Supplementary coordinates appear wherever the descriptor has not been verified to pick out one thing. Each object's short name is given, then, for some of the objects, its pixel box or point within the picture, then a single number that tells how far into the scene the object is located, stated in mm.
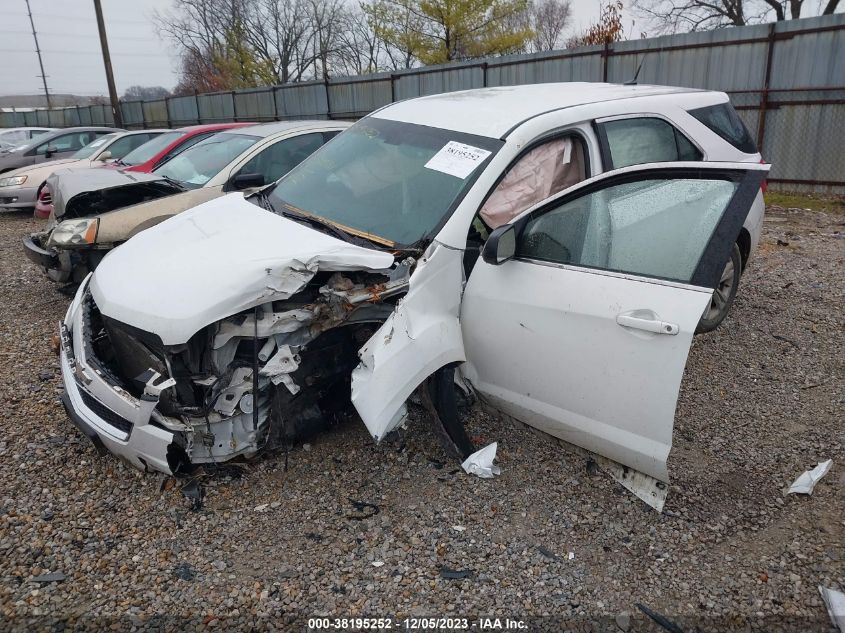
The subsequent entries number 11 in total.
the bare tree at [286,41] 36594
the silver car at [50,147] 12992
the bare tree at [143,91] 62172
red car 8058
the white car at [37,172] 10148
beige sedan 5086
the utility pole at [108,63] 20453
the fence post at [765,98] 10125
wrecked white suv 2600
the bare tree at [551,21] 43203
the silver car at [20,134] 16359
